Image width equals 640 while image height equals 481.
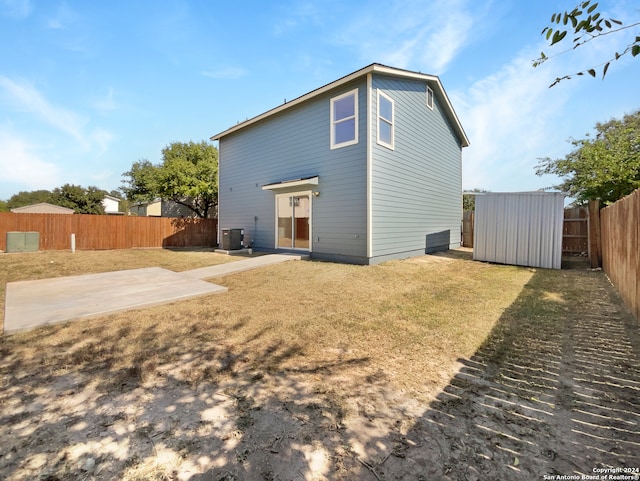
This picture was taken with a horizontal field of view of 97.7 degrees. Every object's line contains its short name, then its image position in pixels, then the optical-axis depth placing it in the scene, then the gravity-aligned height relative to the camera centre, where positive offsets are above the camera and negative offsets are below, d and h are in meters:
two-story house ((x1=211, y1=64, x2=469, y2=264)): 8.69 +2.36
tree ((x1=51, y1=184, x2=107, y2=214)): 34.69 +4.14
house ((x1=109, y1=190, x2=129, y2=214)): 44.59 +4.10
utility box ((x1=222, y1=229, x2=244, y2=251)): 11.77 -0.30
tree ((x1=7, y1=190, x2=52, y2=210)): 49.16 +5.99
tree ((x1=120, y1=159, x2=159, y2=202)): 25.62 +4.72
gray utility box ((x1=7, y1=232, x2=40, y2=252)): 11.70 -0.45
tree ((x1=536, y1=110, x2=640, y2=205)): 10.15 +2.64
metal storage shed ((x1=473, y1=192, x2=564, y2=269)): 8.36 +0.18
